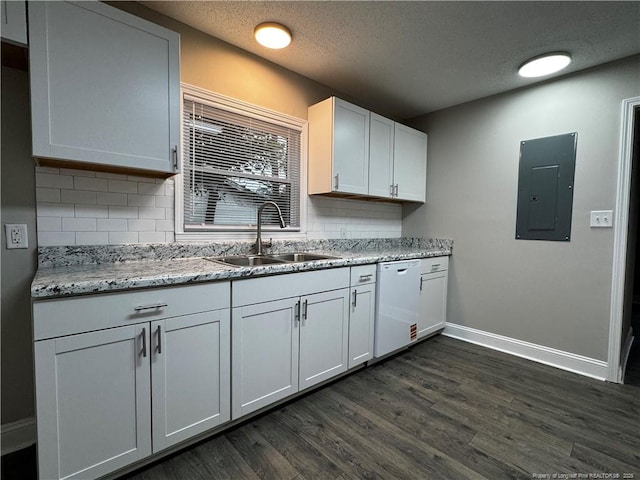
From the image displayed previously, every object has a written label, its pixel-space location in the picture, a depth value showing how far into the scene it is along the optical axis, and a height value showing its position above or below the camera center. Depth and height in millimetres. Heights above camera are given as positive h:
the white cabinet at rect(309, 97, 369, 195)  2531 +703
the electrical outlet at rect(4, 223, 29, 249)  1497 -61
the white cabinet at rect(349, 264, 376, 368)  2232 -661
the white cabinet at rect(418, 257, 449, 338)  2896 -680
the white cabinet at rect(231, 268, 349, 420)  1641 -669
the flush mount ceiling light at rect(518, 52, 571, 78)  2215 +1273
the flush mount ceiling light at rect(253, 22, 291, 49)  1939 +1280
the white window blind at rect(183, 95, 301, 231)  2078 +449
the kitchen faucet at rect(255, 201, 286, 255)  2256 -39
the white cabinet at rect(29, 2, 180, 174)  1305 +659
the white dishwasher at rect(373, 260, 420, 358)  2418 -662
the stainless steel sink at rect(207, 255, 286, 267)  2118 -251
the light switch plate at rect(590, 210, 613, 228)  2306 +95
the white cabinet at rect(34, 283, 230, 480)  1153 -675
